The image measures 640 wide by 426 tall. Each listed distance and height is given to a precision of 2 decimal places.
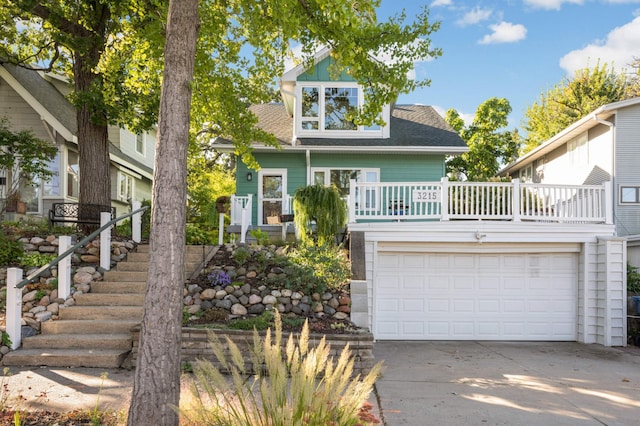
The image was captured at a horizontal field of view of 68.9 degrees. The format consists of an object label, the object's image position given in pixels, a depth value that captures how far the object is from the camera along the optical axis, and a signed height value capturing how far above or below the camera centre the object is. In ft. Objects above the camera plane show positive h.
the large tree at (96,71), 29.86 +10.39
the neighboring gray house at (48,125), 42.52 +9.28
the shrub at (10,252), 26.78 -1.71
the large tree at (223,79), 11.25 +6.75
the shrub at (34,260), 26.63 -2.16
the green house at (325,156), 46.06 +6.86
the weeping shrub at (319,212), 30.35 +0.82
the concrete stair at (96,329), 19.75 -4.99
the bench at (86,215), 32.96 +0.58
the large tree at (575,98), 71.51 +20.55
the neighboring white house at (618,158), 43.19 +6.73
